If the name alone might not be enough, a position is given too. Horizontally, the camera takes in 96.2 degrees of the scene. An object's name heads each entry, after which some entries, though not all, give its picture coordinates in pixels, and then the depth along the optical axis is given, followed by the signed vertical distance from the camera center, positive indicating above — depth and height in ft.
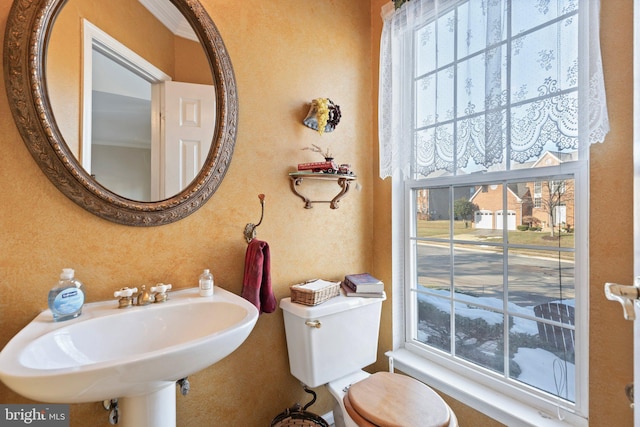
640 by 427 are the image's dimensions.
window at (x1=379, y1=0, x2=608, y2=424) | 3.62 +0.45
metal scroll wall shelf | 4.90 +0.63
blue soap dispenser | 2.95 -0.87
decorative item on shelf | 4.87 +0.84
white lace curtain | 3.43 +1.89
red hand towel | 4.17 -0.93
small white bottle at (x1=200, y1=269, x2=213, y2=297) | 3.81 -0.95
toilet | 3.48 -2.38
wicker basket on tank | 4.45 -1.23
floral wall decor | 5.00 +1.78
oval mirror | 3.15 +1.44
